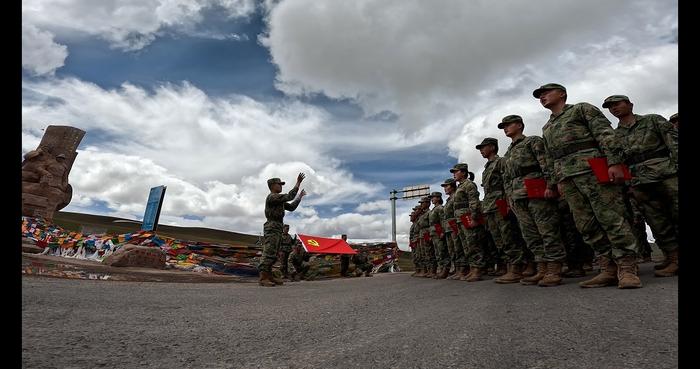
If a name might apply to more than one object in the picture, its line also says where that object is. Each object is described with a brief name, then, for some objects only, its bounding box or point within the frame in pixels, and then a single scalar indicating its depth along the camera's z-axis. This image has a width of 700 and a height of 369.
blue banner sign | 14.07
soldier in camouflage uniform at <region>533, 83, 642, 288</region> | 3.47
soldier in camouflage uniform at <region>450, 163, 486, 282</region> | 6.35
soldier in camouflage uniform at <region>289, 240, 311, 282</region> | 11.93
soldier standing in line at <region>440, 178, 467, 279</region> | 7.27
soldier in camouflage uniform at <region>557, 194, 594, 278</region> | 5.56
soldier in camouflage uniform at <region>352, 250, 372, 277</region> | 13.84
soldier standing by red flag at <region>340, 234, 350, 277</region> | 13.80
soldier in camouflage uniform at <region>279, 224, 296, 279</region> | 11.35
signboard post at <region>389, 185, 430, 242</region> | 34.78
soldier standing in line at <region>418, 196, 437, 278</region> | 9.89
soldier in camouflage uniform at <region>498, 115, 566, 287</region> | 4.34
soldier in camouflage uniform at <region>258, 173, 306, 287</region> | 6.66
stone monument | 13.56
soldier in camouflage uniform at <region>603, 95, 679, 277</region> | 4.28
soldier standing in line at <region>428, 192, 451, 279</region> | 8.30
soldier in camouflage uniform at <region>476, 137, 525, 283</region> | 5.51
